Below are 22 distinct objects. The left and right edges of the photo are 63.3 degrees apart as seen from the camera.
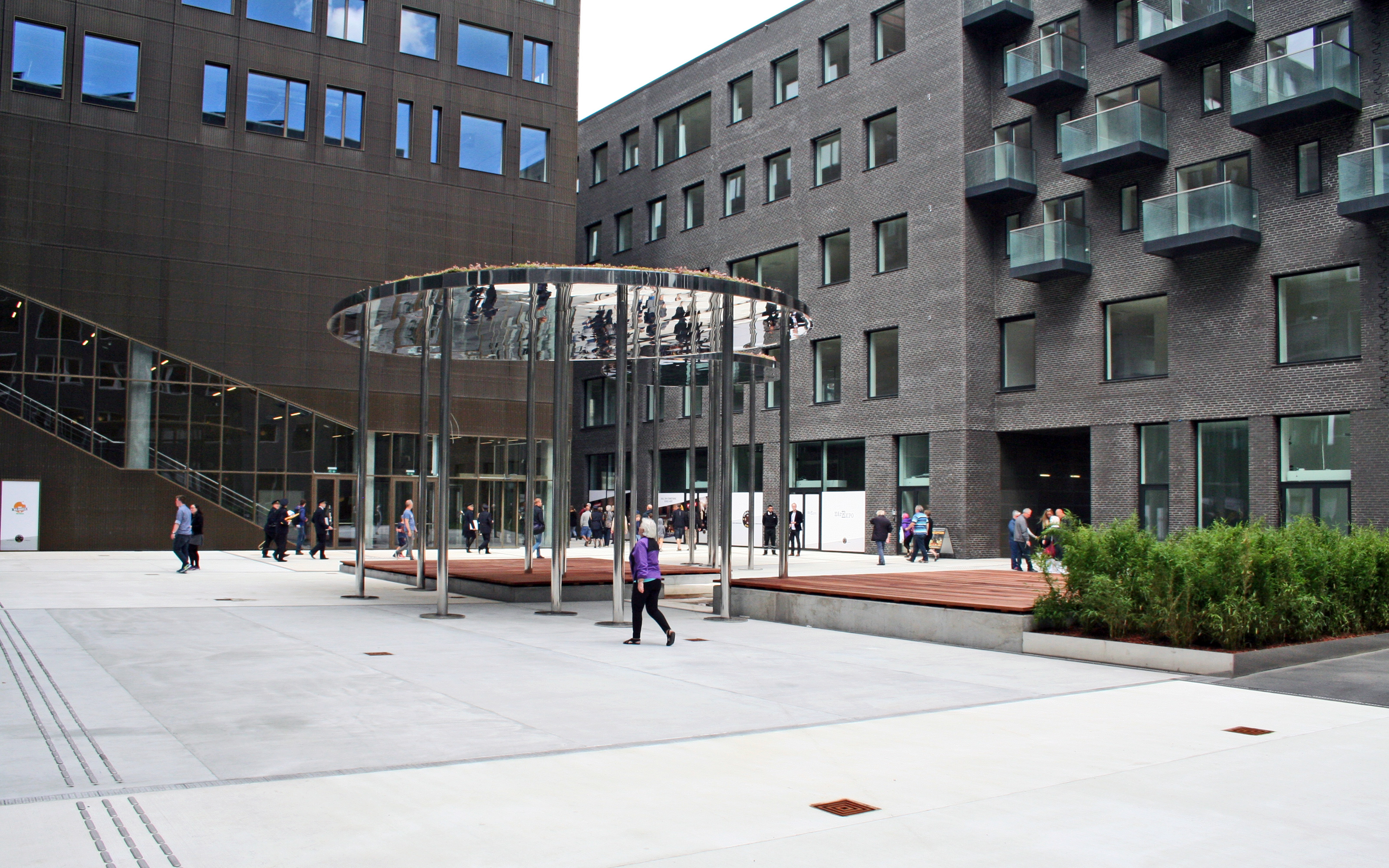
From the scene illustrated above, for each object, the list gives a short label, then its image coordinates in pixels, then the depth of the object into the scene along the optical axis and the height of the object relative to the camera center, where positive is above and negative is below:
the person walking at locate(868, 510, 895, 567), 30.73 -0.75
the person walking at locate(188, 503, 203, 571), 25.02 -0.99
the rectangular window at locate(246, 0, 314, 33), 37.03 +16.05
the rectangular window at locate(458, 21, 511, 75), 40.72 +16.38
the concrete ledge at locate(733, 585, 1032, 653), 13.32 -1.52
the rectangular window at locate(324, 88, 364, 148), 38.09 +12.91
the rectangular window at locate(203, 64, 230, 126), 36.16 +12.89
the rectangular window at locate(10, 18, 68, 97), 33.88 +13.19
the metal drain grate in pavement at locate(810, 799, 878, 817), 5.95 -1.63
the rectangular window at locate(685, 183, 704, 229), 46.41 +12.18
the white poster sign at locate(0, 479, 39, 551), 32.28 -0.59
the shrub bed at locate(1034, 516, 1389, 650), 11.77 -0.91
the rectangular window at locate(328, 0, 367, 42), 38.34 +16.33
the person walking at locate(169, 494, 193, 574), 24.59 -0.78
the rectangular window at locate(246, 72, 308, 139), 36.84 +12.92
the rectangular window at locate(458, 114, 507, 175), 40.50 +12.84
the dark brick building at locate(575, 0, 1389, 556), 27.05 +7.34
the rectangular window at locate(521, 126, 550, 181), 41.69 +12.84
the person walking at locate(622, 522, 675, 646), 13.00 -0.91
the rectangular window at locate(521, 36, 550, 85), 41.94 +16.38
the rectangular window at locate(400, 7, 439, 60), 39.56 +16.40
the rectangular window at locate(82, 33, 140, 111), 34.59 +13.10
